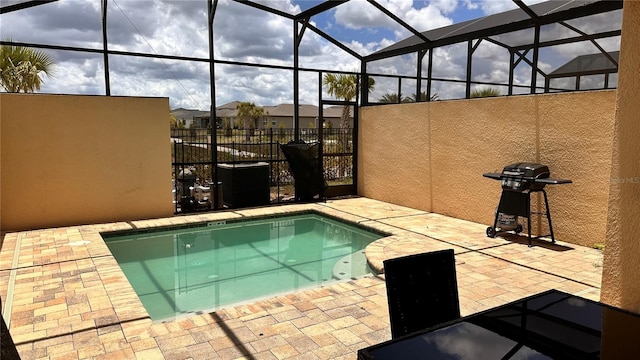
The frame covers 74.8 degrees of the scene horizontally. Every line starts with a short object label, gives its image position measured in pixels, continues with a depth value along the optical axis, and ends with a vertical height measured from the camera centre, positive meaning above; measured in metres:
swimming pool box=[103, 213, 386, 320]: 4.30 -1.55
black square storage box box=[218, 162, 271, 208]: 7.68 -0.82
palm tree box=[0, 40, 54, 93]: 9.60 +1.65
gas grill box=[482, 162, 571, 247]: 5.15 -0.64
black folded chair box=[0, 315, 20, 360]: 1.44 -0.73
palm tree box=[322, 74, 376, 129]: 16.97 +2.24
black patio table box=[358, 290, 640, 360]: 1.38 -0.70
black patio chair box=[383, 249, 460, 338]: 1.83 -0.68
